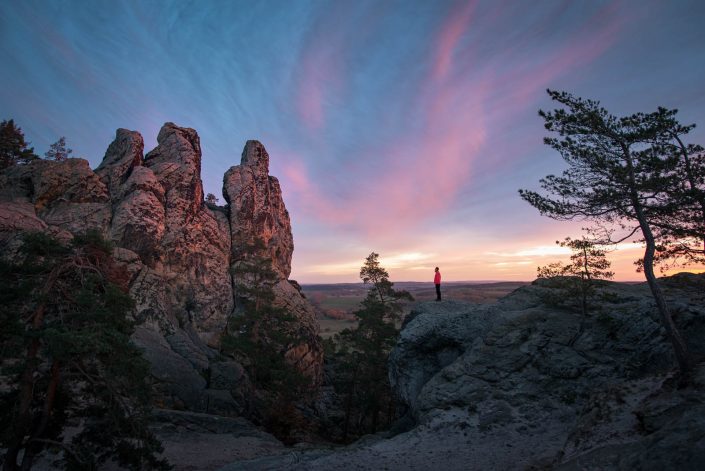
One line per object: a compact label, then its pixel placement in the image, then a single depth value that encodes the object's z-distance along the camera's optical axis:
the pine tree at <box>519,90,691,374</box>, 13.37
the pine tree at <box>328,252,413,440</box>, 30.27
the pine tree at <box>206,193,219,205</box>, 61.51
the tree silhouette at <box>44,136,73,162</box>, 50.00
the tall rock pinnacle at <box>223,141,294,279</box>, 50.62
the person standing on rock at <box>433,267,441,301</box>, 25.05
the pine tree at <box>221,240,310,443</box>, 26.72
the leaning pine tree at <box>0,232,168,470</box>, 9.82
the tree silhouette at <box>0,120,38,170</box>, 45.53
